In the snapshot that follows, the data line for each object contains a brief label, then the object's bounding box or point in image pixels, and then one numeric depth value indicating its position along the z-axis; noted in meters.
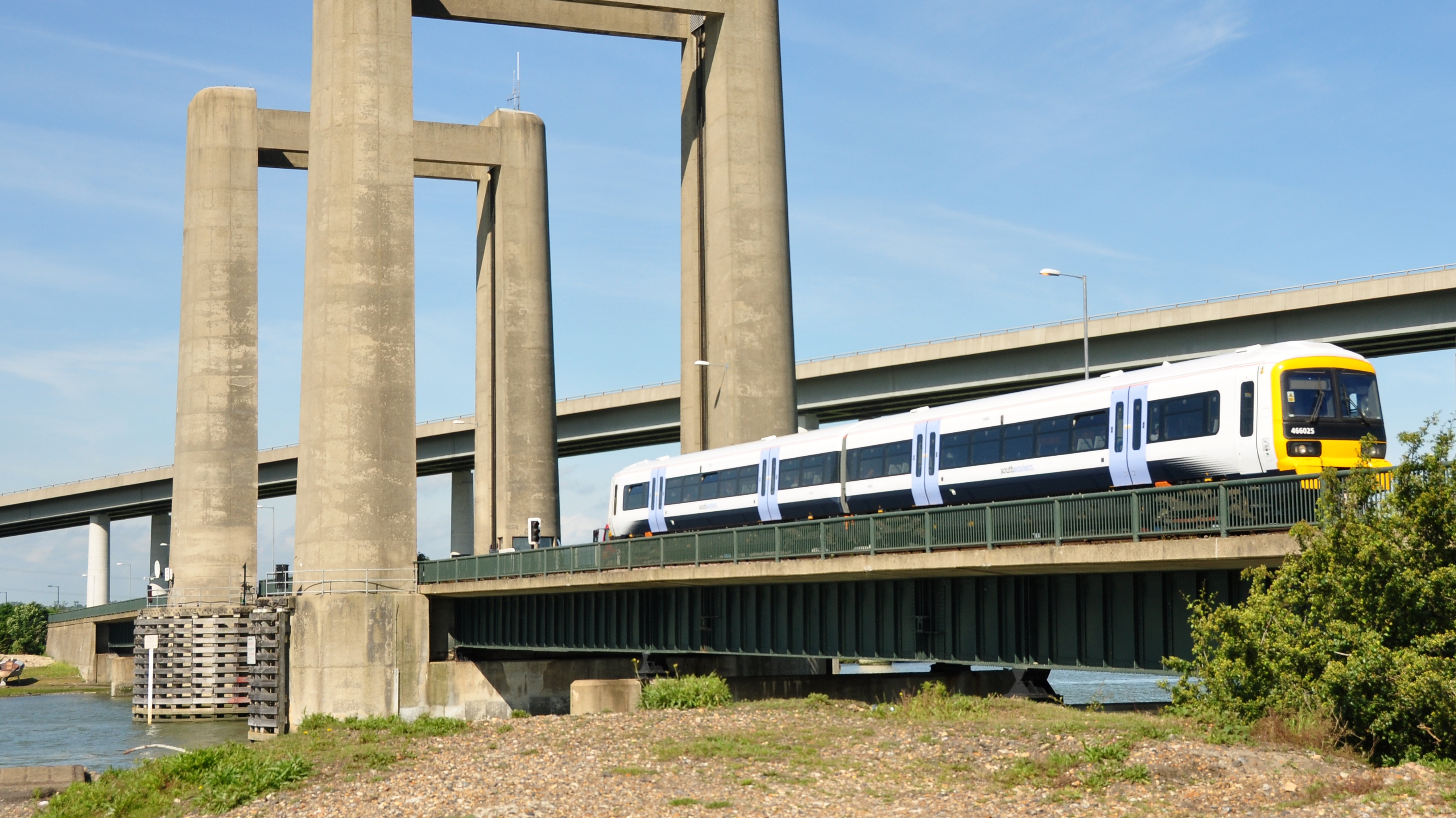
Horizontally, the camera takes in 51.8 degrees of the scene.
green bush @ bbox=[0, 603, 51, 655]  134.62
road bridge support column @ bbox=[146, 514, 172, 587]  134.38
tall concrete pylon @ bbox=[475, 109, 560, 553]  76.12
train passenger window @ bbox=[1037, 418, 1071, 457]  33.28
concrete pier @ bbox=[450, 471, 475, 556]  116.00
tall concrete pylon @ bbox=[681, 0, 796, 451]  57.50
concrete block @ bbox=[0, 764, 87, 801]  30.45
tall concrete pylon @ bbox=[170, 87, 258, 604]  80.44
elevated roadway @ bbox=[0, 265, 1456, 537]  64.62
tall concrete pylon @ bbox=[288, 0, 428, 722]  54.28
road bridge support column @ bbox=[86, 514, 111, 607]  132.12
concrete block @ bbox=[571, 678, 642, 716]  37.69
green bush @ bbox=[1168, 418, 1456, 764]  20.22
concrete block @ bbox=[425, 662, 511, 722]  52.25
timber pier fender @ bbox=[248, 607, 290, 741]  51.66
